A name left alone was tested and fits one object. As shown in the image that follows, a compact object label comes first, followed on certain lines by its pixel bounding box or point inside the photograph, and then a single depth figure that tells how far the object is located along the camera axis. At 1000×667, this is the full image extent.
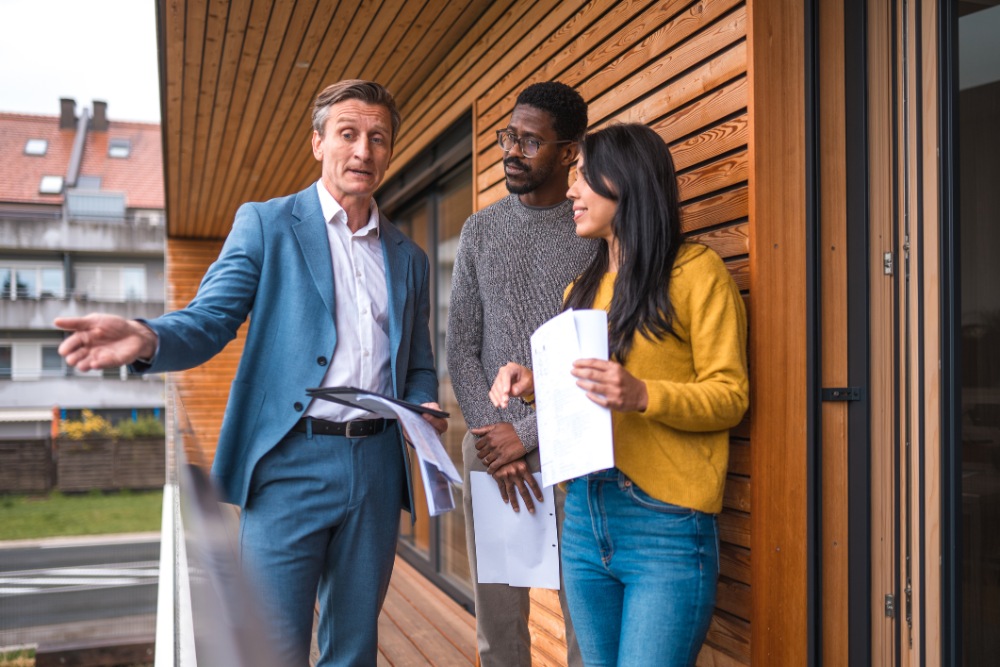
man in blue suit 1.83
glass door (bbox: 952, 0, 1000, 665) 1.63
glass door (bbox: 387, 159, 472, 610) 4.87
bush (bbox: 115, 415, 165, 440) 27.77
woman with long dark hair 1.54
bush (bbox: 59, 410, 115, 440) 27.55
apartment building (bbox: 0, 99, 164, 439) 28.30
